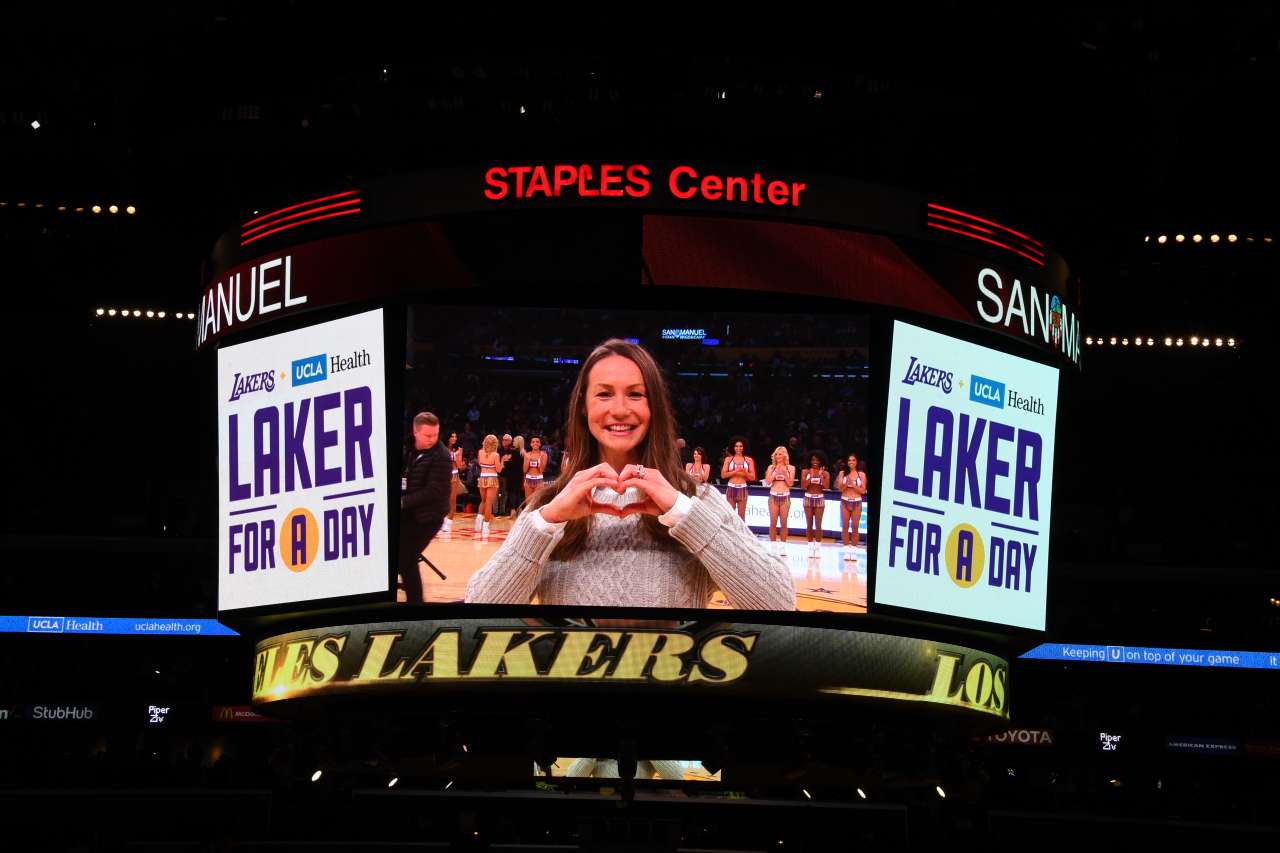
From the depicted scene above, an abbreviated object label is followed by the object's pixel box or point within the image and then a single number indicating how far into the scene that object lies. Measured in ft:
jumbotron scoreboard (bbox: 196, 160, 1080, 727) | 47.91
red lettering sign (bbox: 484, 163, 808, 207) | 48.57
